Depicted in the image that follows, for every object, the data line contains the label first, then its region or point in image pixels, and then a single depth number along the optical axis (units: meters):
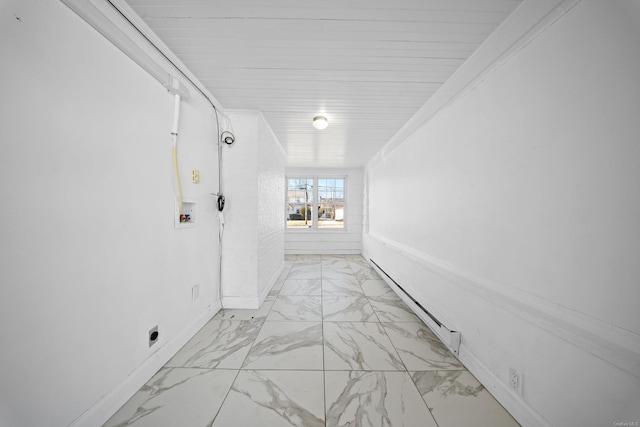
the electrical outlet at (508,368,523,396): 1.22
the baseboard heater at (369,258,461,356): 1.71
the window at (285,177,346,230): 5.96
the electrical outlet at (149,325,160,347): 1.53
